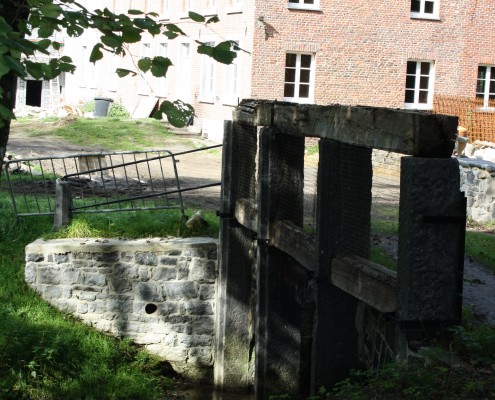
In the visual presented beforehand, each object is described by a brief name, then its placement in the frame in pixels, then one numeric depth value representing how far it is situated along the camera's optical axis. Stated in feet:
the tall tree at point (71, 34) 18.26
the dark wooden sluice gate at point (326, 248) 20.92
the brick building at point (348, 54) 90.63
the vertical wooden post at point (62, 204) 42.55
